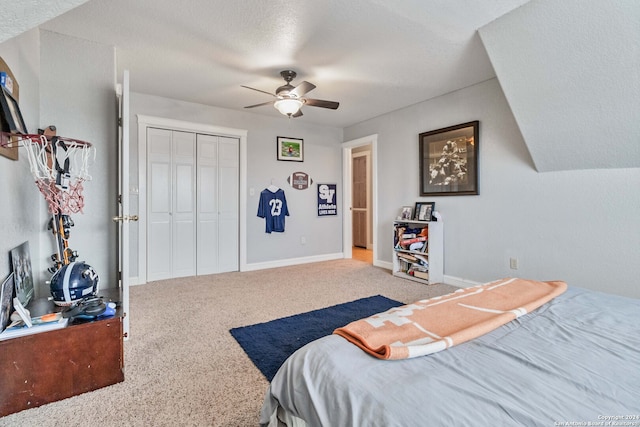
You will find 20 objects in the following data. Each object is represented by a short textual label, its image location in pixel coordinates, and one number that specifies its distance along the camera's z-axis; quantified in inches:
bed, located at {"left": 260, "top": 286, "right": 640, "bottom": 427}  27.4
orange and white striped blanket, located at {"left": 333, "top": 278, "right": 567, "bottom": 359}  38.7
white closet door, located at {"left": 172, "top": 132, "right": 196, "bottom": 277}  162.7
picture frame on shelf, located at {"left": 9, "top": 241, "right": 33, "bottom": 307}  66.3
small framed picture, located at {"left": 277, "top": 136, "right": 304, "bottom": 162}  193.9
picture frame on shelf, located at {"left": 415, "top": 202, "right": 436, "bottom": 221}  158.1
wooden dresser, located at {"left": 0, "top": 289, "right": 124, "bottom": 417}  58.6
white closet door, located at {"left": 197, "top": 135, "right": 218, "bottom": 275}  169.5
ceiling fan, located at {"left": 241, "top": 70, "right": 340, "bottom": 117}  118.8
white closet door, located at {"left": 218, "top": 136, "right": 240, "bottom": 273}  175.5
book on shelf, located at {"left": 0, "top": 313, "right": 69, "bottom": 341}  58.5
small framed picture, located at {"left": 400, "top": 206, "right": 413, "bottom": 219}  170.0
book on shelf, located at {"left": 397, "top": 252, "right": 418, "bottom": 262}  158.4
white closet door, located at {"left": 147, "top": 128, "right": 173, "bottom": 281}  155.6
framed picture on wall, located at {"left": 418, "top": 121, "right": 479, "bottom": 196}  140.3
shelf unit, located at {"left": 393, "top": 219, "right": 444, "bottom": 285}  150.3
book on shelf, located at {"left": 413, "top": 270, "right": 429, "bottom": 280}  151.2
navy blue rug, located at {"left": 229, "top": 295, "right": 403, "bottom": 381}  80.0
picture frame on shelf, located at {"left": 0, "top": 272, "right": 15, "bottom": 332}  58.3
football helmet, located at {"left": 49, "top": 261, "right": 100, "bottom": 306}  72.5
